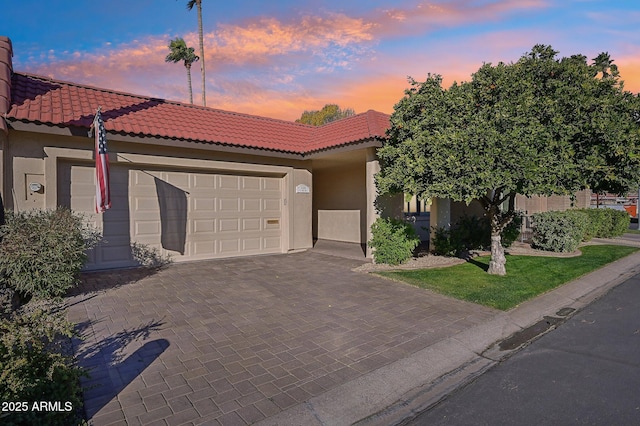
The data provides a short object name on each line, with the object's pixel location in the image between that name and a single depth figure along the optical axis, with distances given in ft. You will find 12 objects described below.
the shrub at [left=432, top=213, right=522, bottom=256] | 36.44
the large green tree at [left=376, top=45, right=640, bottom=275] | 22.12
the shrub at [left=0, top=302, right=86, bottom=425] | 8.04
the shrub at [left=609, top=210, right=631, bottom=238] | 54.49
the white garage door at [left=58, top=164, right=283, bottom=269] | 28.04
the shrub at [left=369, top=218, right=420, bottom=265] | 31.27
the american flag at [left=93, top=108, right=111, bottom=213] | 21.71
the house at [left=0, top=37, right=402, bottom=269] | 25.13
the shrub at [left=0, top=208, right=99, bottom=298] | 19.15
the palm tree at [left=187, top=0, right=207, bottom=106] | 90.99
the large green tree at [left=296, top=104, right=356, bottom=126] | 118.32
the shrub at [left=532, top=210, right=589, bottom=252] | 38.75
